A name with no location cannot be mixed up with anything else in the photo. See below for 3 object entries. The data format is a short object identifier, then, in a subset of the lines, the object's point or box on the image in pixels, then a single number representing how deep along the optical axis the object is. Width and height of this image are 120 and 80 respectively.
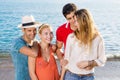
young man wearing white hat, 2.17
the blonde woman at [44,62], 2.22
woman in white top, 2.12
